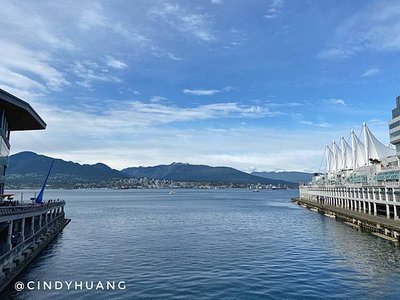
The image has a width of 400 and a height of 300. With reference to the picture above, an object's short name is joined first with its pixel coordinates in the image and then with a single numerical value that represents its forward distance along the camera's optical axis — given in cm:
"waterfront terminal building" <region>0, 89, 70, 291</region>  3186
